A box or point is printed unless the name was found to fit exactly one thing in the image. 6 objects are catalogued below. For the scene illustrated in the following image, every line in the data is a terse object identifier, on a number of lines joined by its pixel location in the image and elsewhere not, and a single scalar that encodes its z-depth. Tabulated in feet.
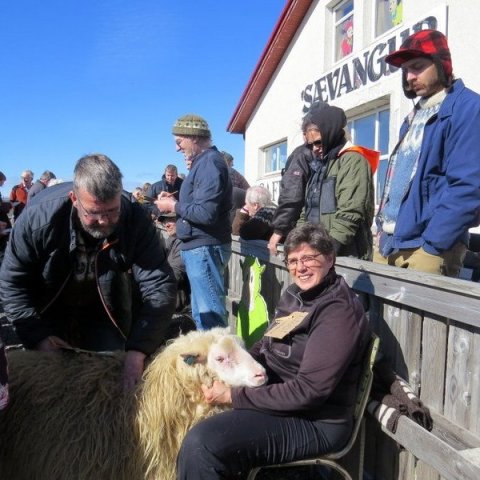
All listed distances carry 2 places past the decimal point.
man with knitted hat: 13.21
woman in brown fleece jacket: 7.03
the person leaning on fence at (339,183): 10.61
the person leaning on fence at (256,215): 15.70
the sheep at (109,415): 7.82
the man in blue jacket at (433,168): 7.90
